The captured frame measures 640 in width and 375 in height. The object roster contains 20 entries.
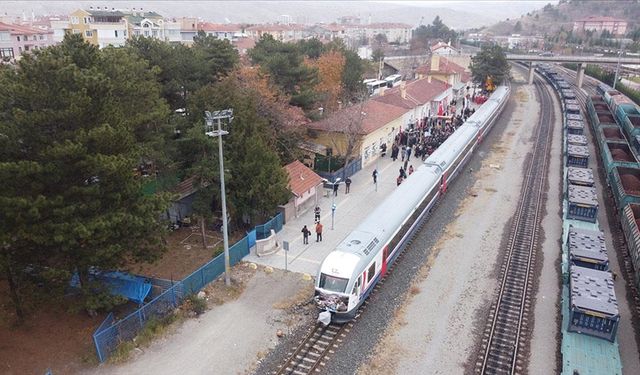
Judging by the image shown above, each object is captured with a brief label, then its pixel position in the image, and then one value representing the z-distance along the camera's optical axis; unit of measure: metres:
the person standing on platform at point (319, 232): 24.58
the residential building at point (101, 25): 76.12
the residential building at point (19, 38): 67.50
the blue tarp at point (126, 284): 19.00
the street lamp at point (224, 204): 17.72
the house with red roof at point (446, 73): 64.75
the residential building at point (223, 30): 119.88
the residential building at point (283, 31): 135.38
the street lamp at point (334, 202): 26.62
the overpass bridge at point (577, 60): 81.59
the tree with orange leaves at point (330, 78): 46.20
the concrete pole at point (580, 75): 82.93
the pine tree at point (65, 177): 15.36
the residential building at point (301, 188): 27.42
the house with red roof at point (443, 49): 99.32
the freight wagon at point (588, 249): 19.45
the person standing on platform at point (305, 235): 24.12
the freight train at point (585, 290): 15.30
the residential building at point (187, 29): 107.00
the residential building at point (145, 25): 86.19
